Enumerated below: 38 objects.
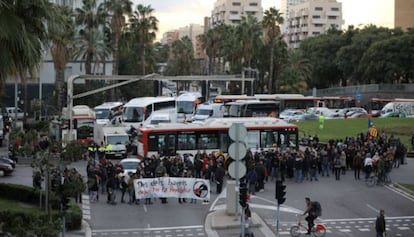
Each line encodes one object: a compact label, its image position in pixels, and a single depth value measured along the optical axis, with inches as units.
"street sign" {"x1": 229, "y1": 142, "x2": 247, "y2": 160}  918.4
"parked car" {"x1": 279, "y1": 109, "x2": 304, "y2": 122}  2807.6
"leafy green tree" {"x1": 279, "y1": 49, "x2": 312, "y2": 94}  3897.6
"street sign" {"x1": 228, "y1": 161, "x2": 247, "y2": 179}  918.4
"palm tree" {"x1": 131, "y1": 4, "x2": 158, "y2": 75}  3464.6
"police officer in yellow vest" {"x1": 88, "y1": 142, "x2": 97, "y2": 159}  1709.5
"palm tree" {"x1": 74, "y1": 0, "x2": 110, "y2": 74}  3009.4
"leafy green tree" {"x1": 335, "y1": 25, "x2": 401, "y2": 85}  4128.9
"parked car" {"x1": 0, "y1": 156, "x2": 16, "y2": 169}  1527.7
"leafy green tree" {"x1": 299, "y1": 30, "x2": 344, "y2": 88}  4548.5
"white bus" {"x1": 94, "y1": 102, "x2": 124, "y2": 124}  2603.8
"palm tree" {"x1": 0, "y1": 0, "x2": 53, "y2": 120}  592.7
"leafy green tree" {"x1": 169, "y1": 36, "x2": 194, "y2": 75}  5703.7
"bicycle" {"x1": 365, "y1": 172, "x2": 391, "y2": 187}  1397.6
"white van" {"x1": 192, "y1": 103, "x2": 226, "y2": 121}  2532.0
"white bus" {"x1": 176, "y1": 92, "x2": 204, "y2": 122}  2652.6
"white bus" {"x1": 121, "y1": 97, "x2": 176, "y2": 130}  2333.9
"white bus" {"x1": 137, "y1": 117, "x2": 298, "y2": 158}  1657.2
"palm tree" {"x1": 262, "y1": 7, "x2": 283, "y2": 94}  3821.4
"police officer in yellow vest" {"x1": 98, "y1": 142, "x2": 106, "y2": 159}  1745.8
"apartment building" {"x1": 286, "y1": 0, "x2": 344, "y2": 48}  7721.5
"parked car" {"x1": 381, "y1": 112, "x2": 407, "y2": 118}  2972.4
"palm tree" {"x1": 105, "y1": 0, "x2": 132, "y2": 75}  3137.3
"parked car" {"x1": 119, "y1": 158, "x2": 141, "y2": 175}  1365.5
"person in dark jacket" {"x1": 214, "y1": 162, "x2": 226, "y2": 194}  1280.8
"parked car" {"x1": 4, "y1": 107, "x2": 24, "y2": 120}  3084.4
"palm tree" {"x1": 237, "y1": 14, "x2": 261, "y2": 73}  3882.9
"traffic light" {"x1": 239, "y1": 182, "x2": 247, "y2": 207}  845.2
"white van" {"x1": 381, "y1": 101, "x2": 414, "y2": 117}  3122.5
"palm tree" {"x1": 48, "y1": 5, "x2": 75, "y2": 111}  2556.8
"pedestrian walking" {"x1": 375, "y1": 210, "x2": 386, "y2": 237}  893.2
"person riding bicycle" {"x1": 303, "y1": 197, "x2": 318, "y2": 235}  962.7
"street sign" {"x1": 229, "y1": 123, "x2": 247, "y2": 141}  932.0
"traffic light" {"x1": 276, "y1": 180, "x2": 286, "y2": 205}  884.0
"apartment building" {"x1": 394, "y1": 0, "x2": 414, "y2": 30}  5020.7
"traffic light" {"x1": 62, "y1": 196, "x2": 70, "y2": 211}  879.1
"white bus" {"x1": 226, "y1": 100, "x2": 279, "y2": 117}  2440.9
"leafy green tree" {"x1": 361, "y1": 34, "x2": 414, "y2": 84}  3789.1
